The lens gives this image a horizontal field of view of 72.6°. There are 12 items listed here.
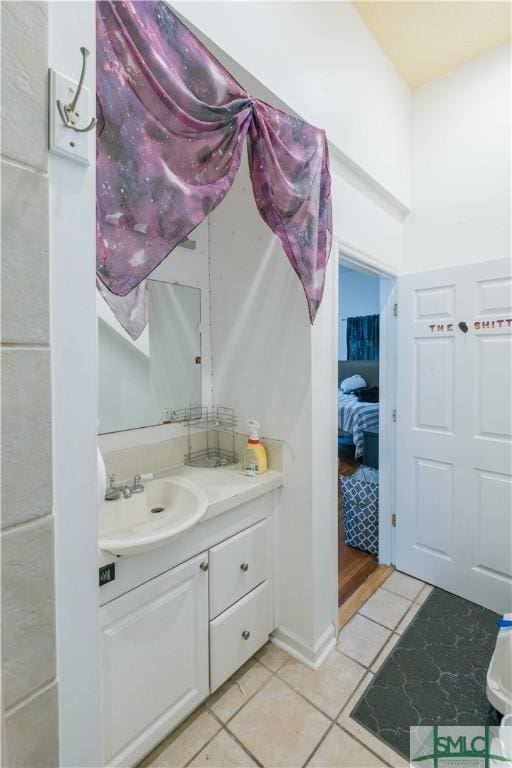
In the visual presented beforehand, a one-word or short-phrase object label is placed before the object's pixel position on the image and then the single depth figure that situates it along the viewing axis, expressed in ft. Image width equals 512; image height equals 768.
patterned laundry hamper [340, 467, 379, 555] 8.07
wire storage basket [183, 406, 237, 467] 6.06
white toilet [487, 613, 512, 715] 4.04
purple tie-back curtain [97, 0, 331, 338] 2.63
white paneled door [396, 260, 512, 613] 6.23
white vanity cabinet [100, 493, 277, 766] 3.55
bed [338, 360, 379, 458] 13.17
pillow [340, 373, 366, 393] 16.58
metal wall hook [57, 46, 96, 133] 1.56
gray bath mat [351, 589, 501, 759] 4.45
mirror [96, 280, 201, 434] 5.01
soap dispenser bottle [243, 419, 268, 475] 5.47
